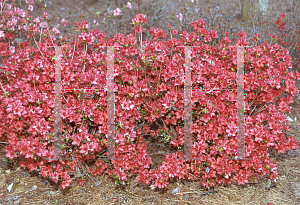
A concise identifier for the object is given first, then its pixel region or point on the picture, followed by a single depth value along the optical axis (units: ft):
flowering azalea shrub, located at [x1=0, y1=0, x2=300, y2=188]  7.50
